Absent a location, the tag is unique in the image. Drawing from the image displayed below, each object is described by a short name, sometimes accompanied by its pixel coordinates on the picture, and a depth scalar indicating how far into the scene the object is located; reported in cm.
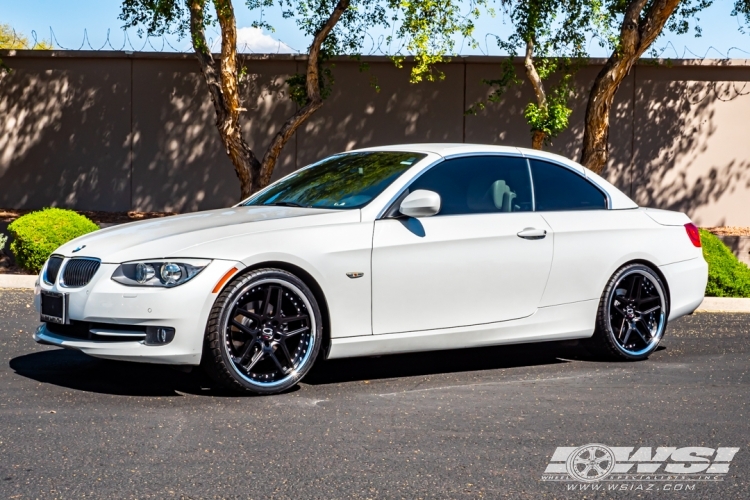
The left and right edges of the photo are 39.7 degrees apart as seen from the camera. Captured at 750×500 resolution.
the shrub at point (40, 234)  1256
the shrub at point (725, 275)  1206
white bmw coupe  607
